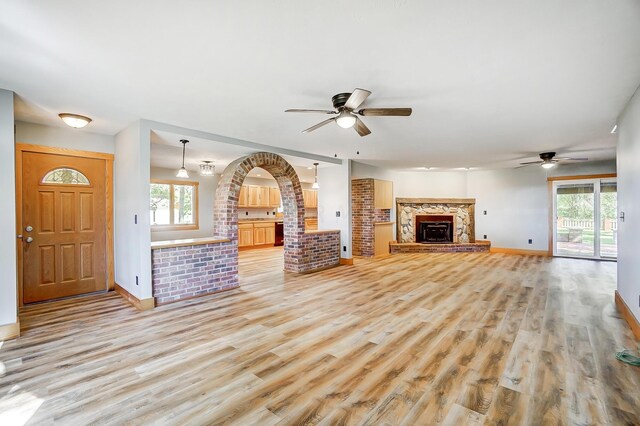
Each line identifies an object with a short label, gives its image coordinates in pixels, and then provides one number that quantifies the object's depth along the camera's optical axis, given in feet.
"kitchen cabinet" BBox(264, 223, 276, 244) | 32.09
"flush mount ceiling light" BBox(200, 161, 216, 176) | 20.36
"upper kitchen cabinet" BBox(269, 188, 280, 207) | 32.89
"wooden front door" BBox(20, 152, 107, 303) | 12.69
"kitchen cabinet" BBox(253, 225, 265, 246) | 30.94
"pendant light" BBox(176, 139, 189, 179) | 14.63
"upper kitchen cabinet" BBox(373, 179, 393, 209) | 25.51
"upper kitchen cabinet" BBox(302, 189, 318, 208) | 36.40
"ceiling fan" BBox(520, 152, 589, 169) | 19.51
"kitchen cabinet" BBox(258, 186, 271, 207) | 31.86
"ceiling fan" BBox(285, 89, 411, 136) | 8.68
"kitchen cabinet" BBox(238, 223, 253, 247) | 29.78
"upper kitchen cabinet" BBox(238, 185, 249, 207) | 30.12
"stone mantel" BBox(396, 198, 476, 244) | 29.58
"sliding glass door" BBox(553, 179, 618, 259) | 23.04
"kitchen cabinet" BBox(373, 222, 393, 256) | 25.72
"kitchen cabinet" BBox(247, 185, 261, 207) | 30.94
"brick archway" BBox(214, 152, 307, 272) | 15.74
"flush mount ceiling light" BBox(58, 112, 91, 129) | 11.50
